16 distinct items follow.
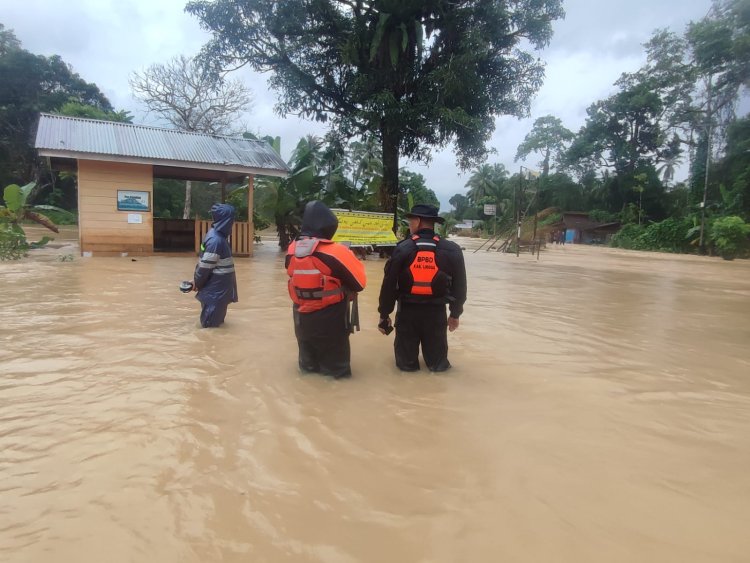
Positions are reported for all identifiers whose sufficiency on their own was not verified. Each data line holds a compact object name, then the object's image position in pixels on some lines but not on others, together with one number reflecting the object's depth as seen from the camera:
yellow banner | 16.86
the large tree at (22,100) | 37.56
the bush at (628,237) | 45.69
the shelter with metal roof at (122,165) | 14.26
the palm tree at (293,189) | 18.45
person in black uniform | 4.62
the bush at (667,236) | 38.97
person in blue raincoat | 6.11
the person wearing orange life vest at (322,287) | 4.33
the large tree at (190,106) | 29.17
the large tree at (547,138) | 68.50
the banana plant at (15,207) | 14.27
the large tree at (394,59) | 17.69
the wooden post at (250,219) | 16.45
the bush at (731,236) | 29.21
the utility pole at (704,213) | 34.39
